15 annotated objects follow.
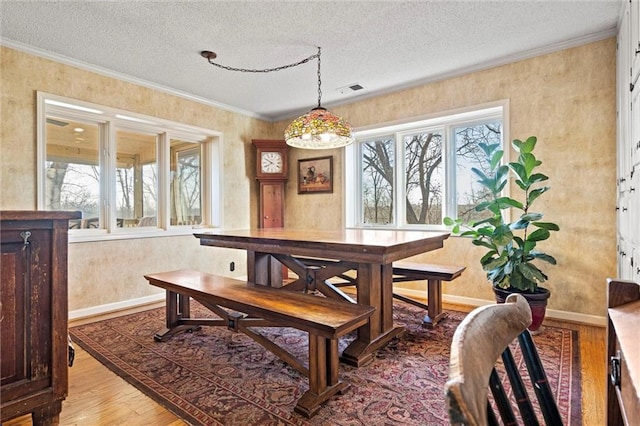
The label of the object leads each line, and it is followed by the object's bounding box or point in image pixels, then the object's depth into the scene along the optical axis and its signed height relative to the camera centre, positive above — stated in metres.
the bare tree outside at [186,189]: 4.24 +0.29
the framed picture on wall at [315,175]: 4.67 +0.53
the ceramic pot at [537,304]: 2.64 -0.74
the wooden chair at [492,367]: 0.36 -0.22
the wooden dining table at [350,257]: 2.13 -0.31
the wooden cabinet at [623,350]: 0.56 -0.26
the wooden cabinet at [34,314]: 1.26 -0.40
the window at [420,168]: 3.69 +0.53
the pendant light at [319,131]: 2.63 +0.65
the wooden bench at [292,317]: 1.71 -0.58
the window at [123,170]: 3.25 +0.47
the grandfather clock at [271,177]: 4.89 +0.51
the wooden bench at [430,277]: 2.78 -0.57
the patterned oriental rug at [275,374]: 1.66 -1.01
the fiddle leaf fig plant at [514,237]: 2.69 -0.21
